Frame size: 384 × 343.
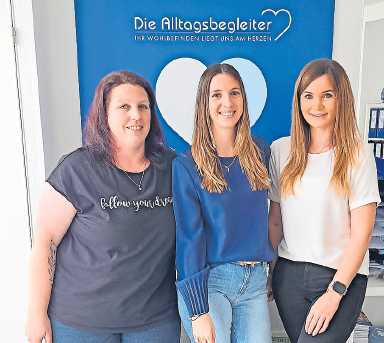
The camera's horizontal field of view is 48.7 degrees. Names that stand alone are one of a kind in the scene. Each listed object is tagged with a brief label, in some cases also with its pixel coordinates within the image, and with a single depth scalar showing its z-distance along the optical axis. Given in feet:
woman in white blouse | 4.54
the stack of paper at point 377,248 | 6.60
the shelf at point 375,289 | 6.59
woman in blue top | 4.55
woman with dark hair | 4.72
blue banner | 6.40
